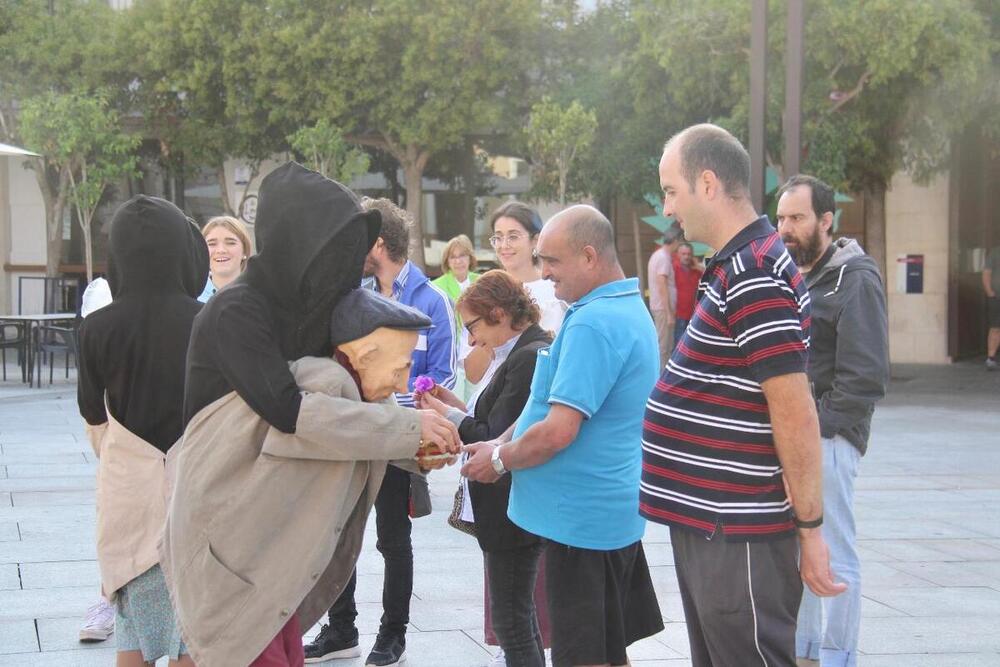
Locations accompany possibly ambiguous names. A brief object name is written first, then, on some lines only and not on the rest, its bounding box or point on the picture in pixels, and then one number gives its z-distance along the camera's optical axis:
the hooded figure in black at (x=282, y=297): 2.86
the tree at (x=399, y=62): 20.31
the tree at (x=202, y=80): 20.97
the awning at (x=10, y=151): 13.91
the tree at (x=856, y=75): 16.03
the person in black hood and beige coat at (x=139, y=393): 3.71
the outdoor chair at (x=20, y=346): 16.08
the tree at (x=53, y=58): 21.55
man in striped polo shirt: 3.04
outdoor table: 15.51
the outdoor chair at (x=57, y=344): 15.51
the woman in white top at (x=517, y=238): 6.21
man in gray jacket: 4.56
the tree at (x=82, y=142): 19.81
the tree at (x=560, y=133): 19.23
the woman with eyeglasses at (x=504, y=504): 4.19
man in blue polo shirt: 3.70
